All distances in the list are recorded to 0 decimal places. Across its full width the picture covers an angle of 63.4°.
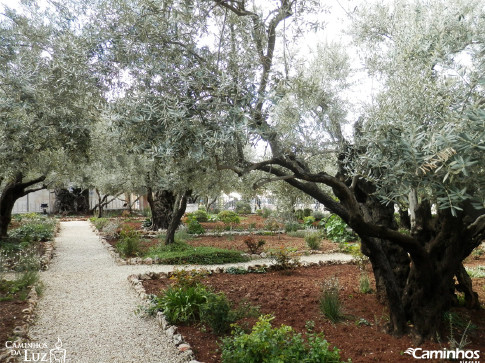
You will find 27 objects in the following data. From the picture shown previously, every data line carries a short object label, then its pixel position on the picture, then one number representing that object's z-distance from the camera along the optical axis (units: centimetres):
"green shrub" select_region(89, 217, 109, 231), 1989
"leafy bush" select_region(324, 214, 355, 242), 1567
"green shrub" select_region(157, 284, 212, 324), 556
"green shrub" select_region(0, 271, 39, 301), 668
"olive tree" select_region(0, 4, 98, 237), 543
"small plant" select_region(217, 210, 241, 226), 2166
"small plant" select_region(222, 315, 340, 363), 365
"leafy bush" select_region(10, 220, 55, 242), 1442
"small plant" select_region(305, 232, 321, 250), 1336
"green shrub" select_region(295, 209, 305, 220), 2199
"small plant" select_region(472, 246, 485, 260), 1205
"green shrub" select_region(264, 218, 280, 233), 1891
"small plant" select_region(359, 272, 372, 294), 699
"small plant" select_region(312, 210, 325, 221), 2308
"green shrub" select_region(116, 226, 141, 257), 1202
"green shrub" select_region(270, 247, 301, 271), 959
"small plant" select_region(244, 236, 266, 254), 1247
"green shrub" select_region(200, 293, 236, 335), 504
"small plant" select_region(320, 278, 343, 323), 546
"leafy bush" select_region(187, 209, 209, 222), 2370
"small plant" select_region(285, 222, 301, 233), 1888
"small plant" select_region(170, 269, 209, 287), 631
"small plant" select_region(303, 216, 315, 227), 1981
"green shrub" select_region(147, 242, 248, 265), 1088
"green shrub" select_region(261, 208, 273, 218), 2630
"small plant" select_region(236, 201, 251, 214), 3273
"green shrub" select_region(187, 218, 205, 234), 1747
